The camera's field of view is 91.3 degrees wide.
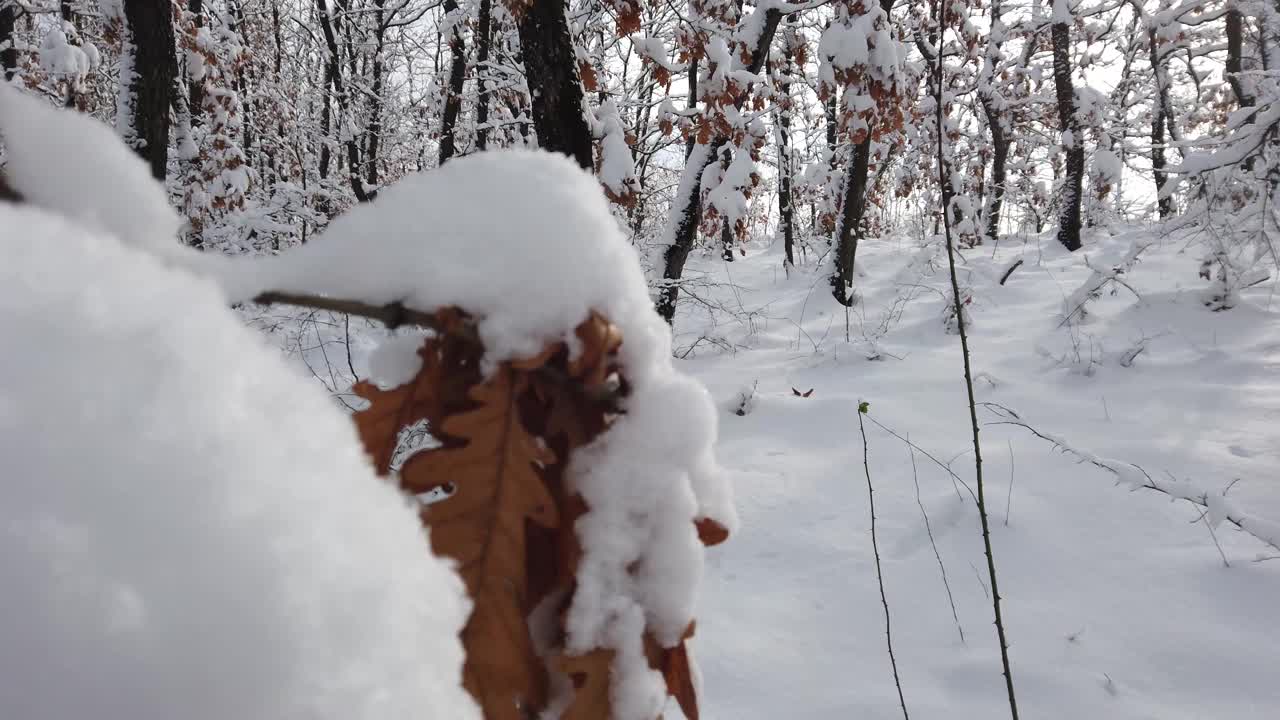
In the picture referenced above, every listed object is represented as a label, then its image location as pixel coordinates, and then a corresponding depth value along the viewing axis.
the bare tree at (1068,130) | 7.71
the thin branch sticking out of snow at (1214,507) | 1.73
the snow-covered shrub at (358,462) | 0.24
